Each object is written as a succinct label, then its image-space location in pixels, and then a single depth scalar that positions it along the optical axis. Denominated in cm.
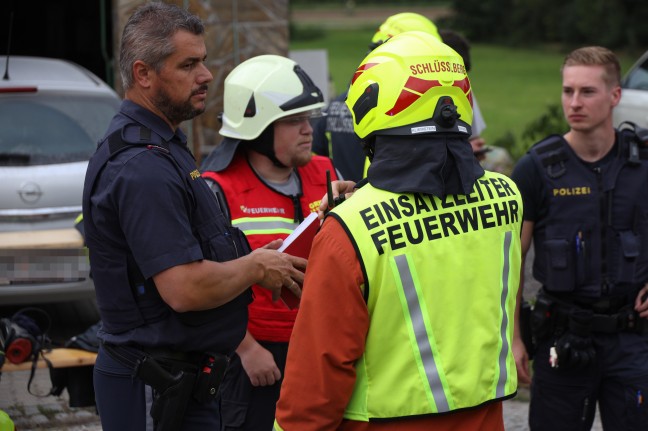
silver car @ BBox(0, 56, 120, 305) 1038
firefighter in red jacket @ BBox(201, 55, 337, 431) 614
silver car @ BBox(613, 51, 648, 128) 1764
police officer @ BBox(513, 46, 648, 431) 665
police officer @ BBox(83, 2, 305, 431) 474
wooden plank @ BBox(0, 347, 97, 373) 769
